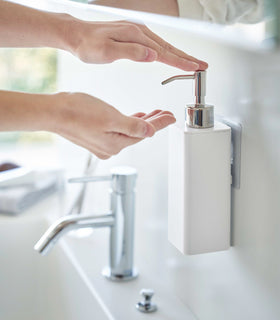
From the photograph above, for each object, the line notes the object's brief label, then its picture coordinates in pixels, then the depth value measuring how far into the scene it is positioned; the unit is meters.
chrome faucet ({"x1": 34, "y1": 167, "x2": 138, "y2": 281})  0.89
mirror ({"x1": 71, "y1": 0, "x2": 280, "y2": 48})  0.54
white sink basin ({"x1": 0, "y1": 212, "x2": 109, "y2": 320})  0.96
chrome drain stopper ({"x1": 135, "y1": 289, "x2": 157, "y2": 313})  0.82
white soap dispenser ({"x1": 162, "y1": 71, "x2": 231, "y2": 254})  0.61
